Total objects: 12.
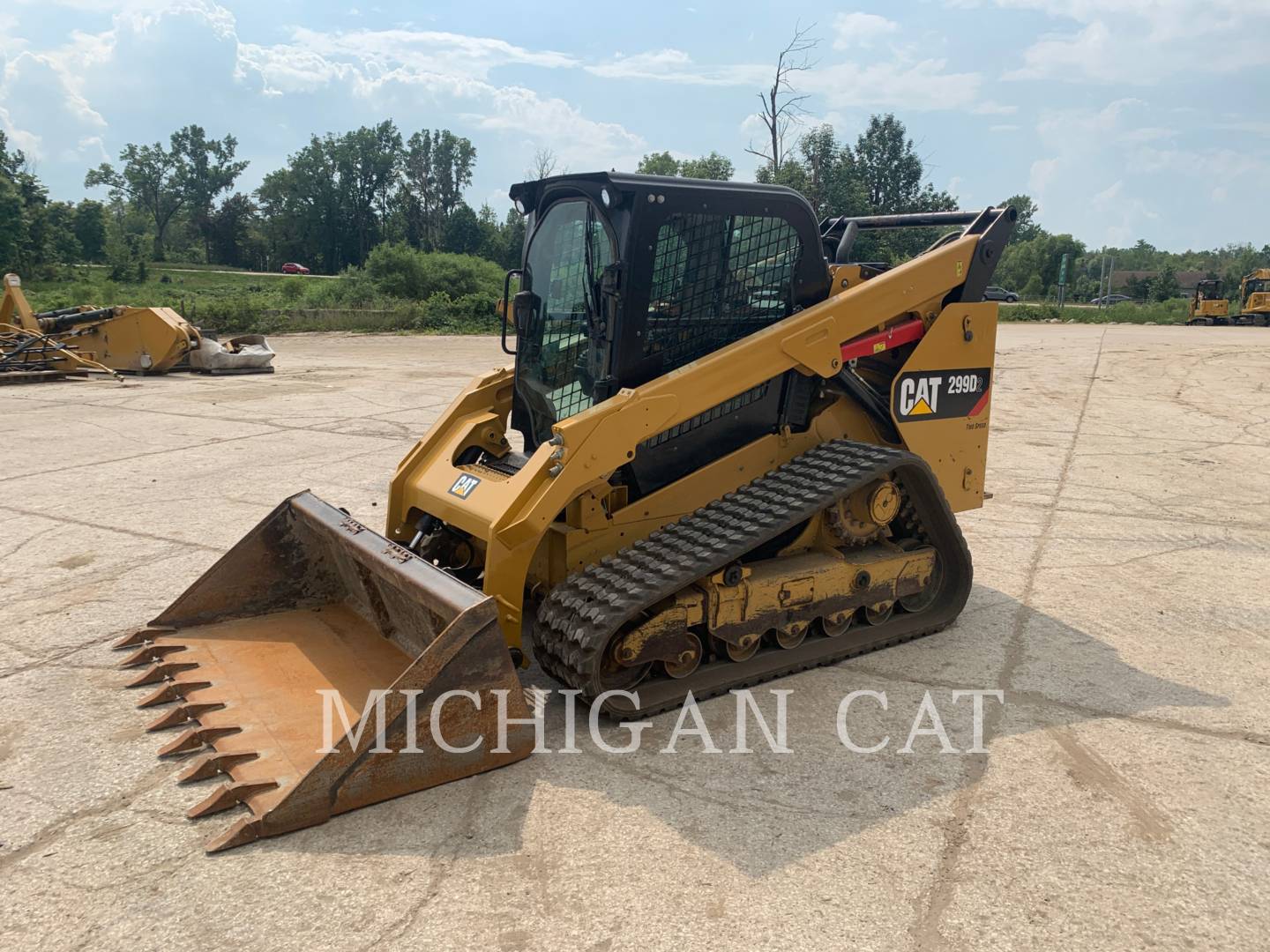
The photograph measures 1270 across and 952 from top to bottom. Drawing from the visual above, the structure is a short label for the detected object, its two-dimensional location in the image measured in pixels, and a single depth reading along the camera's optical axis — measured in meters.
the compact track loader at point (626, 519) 3.38
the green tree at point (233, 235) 79.19
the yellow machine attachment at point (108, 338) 15.22
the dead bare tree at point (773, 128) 28.11
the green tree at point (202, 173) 80.06
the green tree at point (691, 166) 58.87
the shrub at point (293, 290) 31.69
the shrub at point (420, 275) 34.25
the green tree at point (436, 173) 78.50
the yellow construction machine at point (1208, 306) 39.31
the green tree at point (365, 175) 76.31
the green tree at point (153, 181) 80.50
